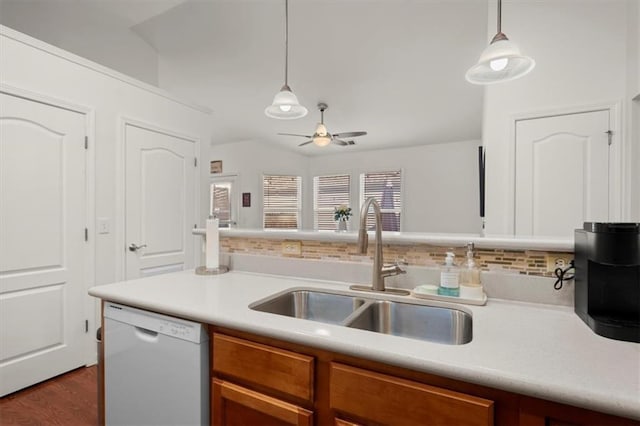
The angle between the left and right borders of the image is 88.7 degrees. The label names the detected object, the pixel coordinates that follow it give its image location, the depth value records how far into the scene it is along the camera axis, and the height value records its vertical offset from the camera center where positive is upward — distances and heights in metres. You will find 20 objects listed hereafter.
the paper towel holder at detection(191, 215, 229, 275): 1.71 -0.32
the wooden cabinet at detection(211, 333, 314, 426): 0.91 -0.52
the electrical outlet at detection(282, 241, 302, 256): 1.63 -0.19
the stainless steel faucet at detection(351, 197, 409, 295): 1.30 -0.21
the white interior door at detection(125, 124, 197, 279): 2.66 +0.09
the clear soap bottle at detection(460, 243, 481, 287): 1.21 -0.23
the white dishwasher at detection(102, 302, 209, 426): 1.09 -0.57
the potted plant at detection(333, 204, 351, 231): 4.96 -0.08
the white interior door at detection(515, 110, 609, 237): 2.36 +0.29
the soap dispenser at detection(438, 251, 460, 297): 1.20 -0.25
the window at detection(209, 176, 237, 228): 6.29 +0.22
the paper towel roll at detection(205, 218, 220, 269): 1.69 -0.18
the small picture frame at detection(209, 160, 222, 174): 6.42 +0.89
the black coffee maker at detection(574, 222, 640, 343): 0.86 -0.19
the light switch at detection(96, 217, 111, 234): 2.43 -0.10
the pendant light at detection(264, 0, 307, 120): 2.39 +0.79
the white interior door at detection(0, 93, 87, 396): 1.96 -0.19
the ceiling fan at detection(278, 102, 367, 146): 4.00 +0.93
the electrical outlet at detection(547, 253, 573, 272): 1.13 -0.17
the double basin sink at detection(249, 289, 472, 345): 1.15 -0.40
